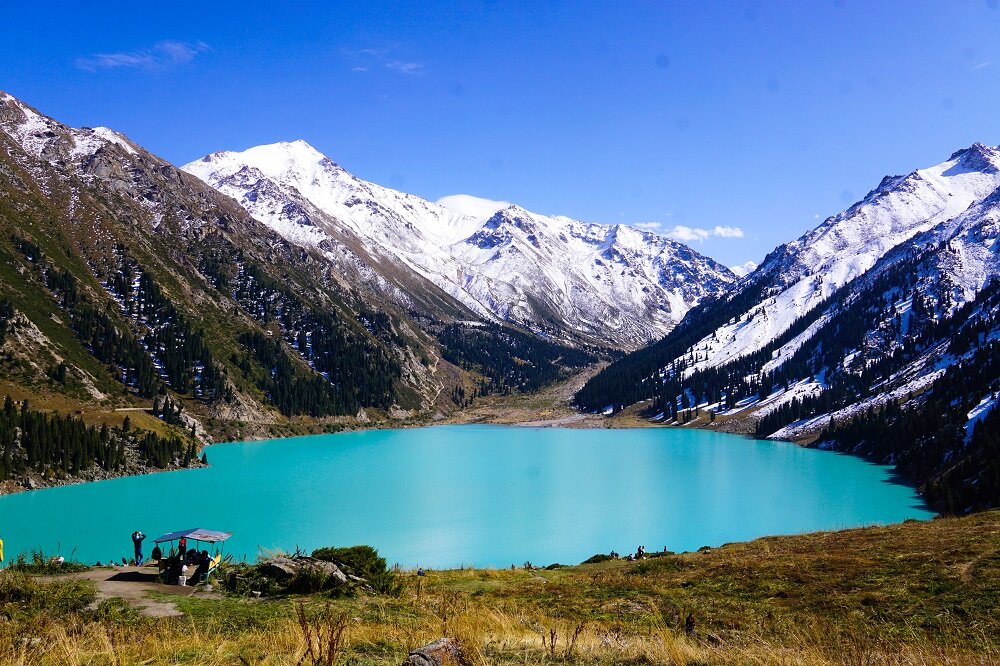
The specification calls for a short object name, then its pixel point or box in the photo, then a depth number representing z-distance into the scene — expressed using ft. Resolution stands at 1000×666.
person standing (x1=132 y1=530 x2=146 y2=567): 105.50
